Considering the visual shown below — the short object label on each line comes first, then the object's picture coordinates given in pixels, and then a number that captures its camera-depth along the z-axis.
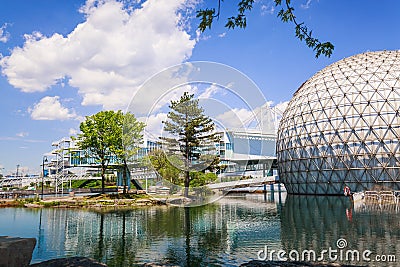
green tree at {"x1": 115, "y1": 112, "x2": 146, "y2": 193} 35.84
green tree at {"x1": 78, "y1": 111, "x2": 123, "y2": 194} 35.50
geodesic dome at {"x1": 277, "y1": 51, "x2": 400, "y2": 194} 36.34
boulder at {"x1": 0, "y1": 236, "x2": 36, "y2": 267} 6.81
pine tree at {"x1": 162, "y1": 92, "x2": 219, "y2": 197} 25.28
